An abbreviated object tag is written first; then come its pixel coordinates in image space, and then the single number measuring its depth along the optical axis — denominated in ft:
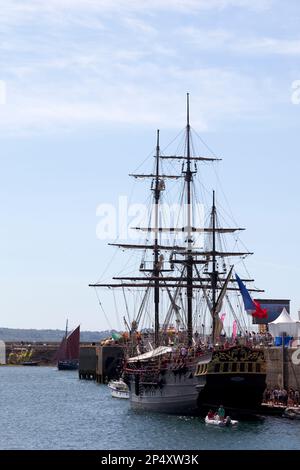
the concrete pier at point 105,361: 453.58
